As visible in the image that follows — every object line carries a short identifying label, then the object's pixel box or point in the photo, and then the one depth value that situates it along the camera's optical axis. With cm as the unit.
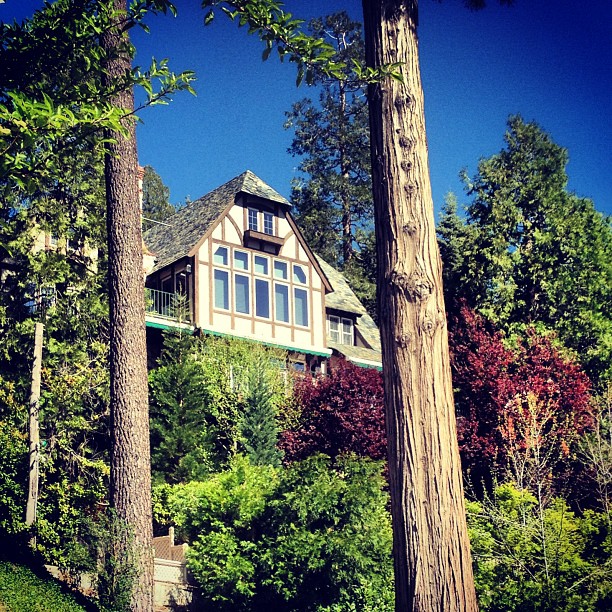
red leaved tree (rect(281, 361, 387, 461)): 2473
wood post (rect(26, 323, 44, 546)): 1852
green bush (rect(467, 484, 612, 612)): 1411
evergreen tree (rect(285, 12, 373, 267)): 5466
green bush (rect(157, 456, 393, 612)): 1580
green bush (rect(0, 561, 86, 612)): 1484
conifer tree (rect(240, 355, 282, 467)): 2467
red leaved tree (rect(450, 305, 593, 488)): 2495
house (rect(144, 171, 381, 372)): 3164
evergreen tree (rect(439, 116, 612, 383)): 3198
